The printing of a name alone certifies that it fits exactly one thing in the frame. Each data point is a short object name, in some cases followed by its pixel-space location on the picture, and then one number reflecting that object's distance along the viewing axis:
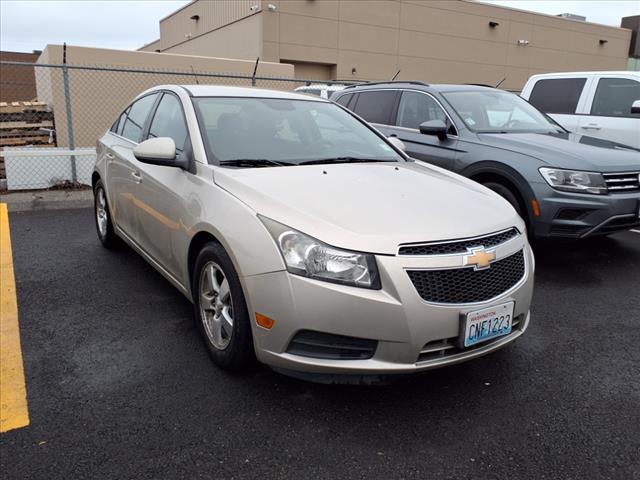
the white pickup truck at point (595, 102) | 7.24
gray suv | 4.70
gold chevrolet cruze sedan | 2.44
